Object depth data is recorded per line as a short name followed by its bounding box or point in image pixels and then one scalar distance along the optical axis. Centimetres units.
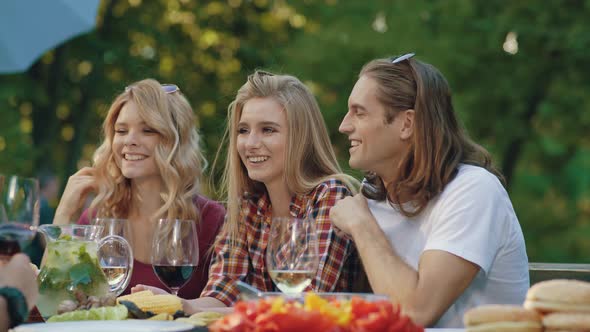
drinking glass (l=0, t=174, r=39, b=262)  383
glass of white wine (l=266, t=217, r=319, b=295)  442
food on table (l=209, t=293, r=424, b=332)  318
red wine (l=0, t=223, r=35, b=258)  382
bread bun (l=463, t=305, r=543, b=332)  344
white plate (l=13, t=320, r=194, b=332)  389
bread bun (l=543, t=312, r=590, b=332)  338
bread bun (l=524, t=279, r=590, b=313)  345
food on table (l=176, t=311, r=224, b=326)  430
